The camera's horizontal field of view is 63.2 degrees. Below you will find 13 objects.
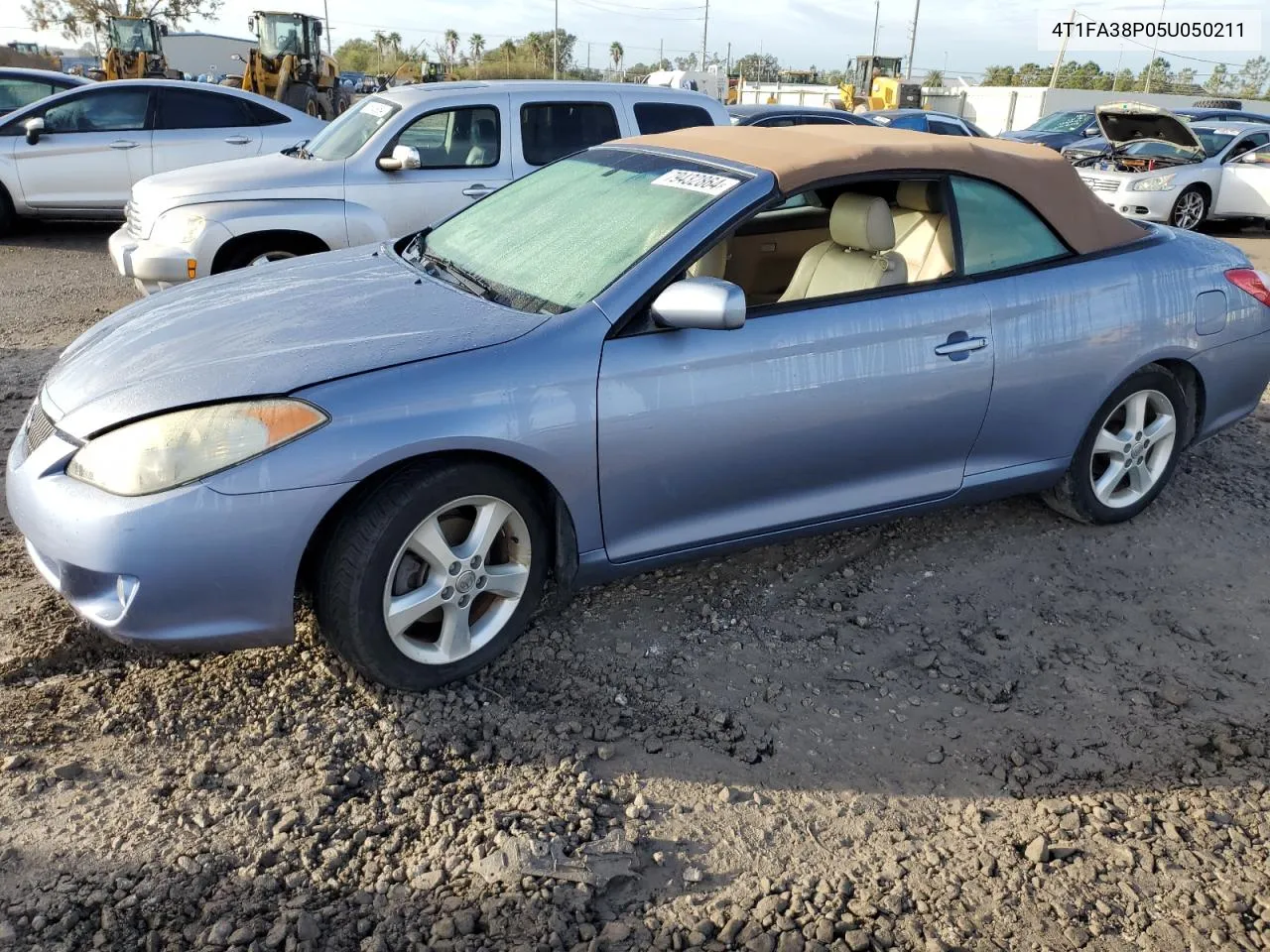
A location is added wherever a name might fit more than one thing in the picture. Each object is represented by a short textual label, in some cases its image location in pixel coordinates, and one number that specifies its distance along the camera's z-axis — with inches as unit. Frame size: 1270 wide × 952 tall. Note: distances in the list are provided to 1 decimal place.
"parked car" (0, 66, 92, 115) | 429.4
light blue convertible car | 105.7
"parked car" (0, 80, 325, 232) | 384.8
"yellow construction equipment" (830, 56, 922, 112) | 1066.1
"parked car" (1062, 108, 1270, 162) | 551.9
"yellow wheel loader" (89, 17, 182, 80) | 932.0
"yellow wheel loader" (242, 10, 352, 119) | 800.9
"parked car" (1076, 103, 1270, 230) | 494.3
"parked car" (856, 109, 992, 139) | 585.9
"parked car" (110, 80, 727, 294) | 253.3
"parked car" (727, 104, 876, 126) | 506.3
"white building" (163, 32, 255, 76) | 2076.8
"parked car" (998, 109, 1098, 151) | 668.7
